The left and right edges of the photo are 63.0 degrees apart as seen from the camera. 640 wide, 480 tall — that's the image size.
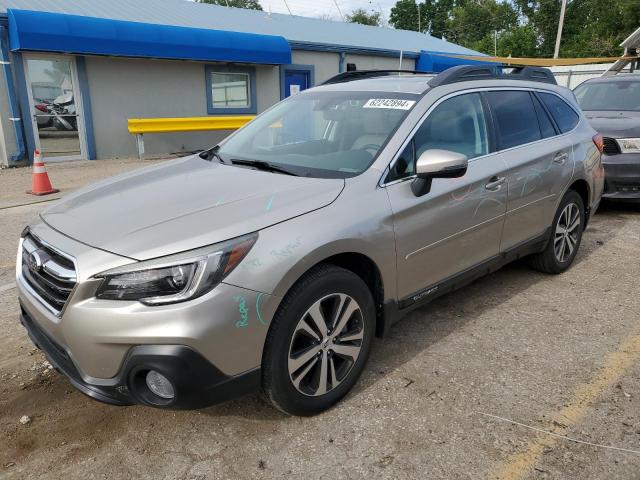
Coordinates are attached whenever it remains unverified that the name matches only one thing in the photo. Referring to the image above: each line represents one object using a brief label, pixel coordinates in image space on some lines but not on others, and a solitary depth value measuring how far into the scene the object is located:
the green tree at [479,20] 58.34
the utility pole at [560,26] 29.00
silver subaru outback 2.20
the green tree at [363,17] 59.47
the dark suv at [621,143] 6.63
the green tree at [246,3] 53.16
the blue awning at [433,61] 18.11
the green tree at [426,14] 69.31
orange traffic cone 8.33
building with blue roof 10.91
